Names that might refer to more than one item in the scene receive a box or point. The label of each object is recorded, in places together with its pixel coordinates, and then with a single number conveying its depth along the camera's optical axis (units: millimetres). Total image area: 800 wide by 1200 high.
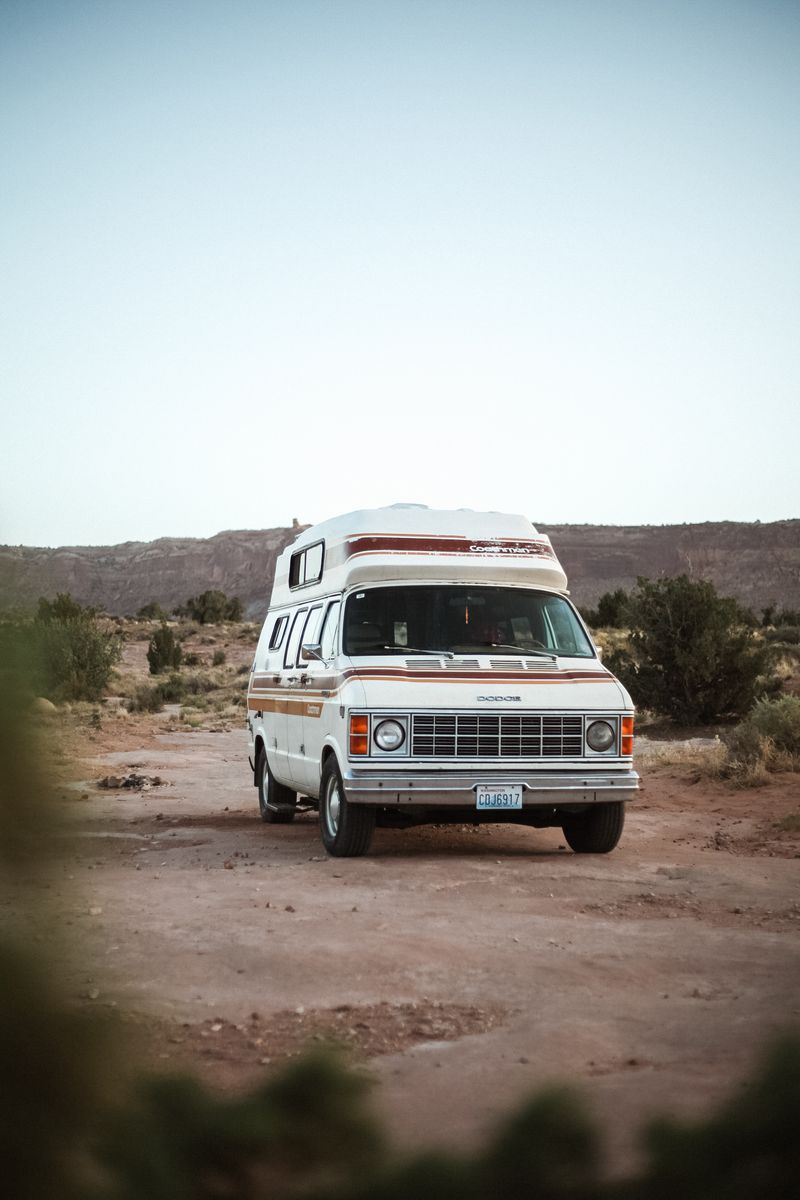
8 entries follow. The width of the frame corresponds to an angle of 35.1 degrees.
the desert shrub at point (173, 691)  36312
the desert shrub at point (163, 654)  45312
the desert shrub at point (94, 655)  30630
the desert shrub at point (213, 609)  73500
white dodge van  10031
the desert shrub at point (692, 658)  25828
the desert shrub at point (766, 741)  17062
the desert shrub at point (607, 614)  54688
